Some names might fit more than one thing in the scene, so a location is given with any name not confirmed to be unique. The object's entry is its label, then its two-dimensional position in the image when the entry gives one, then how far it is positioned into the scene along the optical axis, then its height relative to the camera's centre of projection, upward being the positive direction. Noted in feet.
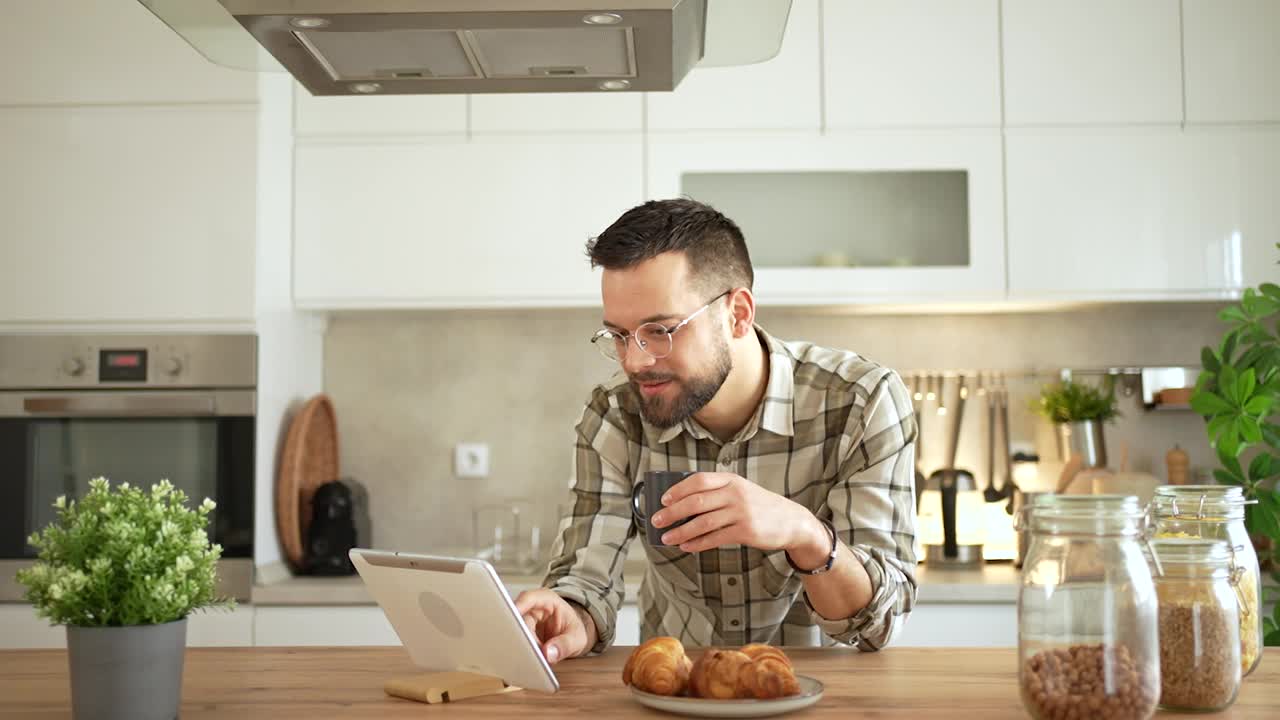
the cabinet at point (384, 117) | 10.14 +2.48
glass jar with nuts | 3.48 -0.59
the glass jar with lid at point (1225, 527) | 4.18 -0.42
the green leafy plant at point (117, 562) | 3.73 -0.45
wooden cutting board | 9.88 -0.46
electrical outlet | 11.30 -0.43
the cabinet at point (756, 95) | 10.08 +2.61
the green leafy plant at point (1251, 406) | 8.50 +0.00
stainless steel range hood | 4.65 +1.53
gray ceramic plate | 3.92 -0.95
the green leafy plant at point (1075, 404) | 10.68 +0.03
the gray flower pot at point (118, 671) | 3.77 -0.79
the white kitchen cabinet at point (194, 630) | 9.35 -1.64
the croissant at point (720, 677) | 4.03 -0.88
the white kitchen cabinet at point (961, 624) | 9.20 -1.63
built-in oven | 9.54 -0.05
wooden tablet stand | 4.24 -0.97
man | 5.18 -0.21
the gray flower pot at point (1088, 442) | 10.64 -0.30
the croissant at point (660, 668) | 4.08 -0.87
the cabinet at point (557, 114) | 10.08 +2.47
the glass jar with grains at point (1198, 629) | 3.81 -0.70
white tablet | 4.16 -0.73
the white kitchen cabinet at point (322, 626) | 9.35 -1.62
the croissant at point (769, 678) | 3.97 -0.88
